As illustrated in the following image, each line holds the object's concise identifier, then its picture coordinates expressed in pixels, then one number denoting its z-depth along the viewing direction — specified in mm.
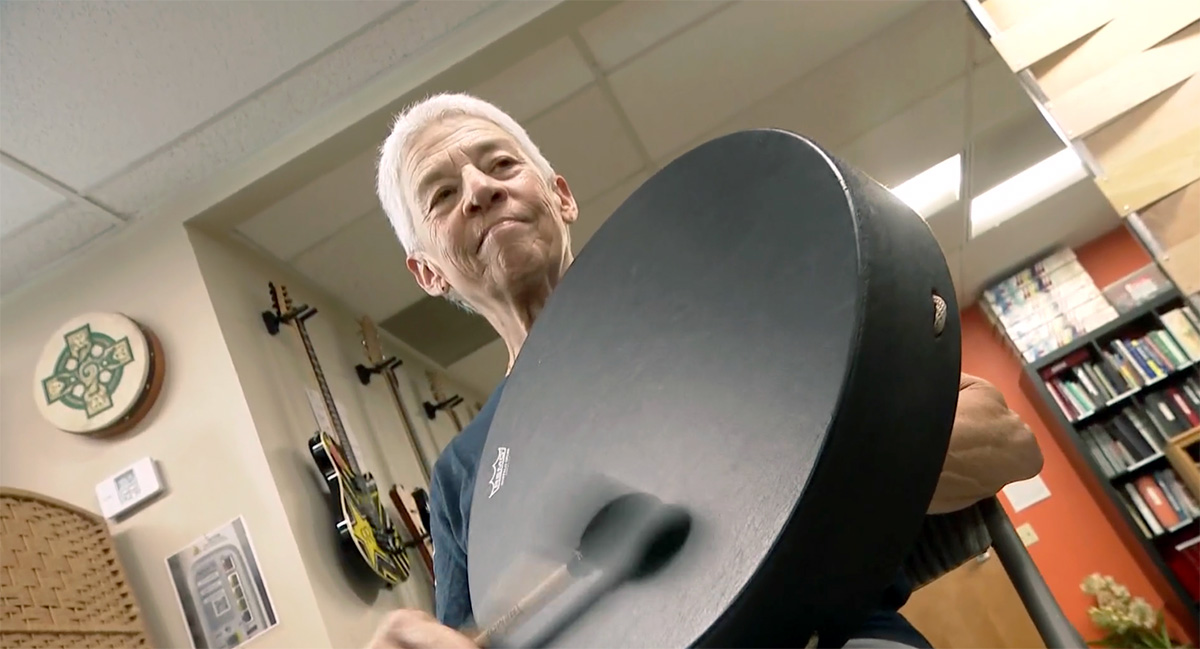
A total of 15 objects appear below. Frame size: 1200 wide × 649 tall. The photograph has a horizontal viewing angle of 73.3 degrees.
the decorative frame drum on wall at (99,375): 1858
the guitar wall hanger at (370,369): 2520
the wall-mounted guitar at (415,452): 2199
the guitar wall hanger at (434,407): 2916
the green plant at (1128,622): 3600
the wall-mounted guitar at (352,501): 1853
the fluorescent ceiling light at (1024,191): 3607
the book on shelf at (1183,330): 3613
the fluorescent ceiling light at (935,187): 3199
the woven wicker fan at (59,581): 1423
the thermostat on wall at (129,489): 1812
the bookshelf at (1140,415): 3574
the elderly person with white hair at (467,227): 867
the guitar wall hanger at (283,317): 2125
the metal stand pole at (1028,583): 516
